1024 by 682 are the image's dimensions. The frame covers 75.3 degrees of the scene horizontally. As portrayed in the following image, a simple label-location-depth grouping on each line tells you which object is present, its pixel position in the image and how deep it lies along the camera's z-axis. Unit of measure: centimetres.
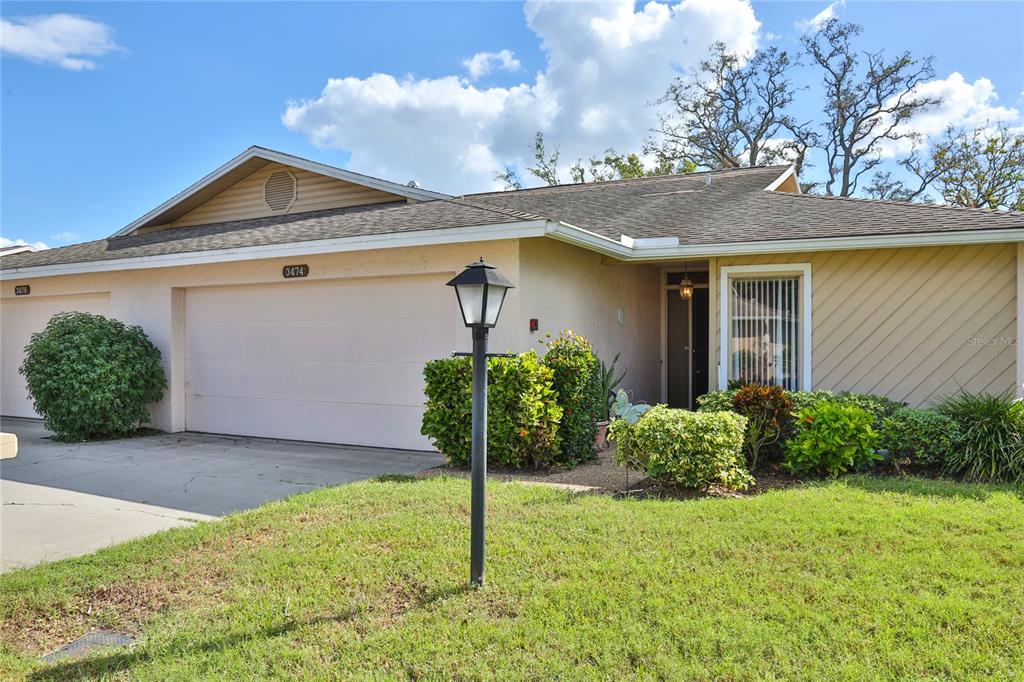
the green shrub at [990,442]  610
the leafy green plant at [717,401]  720
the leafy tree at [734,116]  2611
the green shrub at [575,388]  734
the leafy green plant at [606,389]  826
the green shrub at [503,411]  687
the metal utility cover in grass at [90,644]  334
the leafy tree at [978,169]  2188
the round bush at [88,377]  938
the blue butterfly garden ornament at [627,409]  745
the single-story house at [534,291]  766
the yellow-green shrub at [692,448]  579
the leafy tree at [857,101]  2423
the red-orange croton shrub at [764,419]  675
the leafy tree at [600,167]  2656
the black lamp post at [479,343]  388
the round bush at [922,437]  642
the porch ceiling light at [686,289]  1080
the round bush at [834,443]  629
